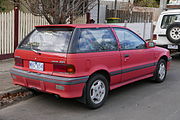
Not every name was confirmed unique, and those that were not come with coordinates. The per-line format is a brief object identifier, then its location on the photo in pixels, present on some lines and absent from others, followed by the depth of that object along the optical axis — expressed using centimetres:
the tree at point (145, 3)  2108
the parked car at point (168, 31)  944
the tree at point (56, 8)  698
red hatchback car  437
